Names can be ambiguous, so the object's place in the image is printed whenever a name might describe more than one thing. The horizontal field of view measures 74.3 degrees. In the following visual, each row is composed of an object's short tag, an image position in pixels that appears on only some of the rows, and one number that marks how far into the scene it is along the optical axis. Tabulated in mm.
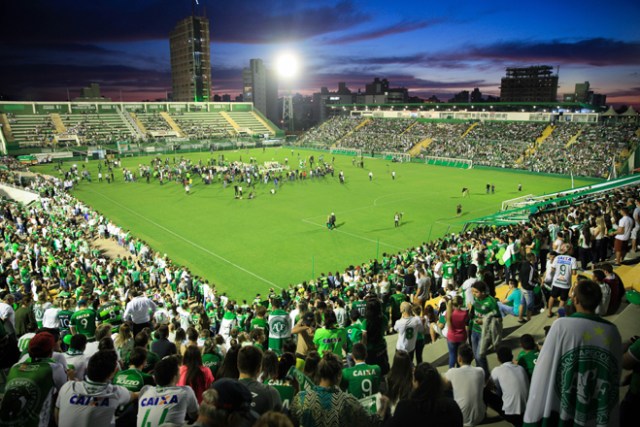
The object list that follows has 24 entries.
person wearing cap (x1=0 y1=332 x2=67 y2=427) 4066
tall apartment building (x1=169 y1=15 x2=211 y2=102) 130750
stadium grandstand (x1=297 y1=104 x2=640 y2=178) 54156
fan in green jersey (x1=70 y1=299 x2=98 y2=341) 8078
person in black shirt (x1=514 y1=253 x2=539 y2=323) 9711
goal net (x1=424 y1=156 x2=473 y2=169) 59747
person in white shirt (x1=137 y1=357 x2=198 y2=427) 3900
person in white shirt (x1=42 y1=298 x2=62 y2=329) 8523
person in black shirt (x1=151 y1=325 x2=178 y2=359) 6445
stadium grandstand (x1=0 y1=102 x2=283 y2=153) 68938
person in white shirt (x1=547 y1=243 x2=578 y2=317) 8867
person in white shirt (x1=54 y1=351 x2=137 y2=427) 3916
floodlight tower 106625
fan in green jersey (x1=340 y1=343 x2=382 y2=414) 4676
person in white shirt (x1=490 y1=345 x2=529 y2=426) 5152
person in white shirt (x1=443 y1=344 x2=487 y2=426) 5117
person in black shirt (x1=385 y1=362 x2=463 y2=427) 3545
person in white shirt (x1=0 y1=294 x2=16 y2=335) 8047
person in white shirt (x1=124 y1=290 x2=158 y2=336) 9375
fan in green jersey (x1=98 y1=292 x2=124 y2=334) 9609
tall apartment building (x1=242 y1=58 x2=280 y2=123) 168875
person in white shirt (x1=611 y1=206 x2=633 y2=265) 11148
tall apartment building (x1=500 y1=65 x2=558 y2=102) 153000
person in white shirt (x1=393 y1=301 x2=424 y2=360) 6977
